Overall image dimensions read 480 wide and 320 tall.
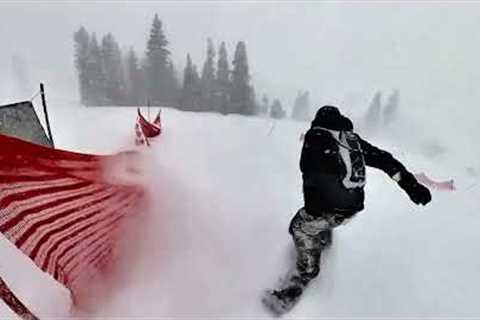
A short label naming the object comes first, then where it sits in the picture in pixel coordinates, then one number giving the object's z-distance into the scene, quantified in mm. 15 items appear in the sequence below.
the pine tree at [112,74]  47469
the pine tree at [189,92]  39375
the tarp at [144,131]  11471
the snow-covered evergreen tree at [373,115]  61719
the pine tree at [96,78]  46406
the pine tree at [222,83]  39594
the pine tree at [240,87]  37938
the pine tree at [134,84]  49344
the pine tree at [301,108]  65062
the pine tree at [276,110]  50056
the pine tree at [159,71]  43347
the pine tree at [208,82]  40625
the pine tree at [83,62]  46938
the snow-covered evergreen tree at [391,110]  65000
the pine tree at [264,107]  59644
